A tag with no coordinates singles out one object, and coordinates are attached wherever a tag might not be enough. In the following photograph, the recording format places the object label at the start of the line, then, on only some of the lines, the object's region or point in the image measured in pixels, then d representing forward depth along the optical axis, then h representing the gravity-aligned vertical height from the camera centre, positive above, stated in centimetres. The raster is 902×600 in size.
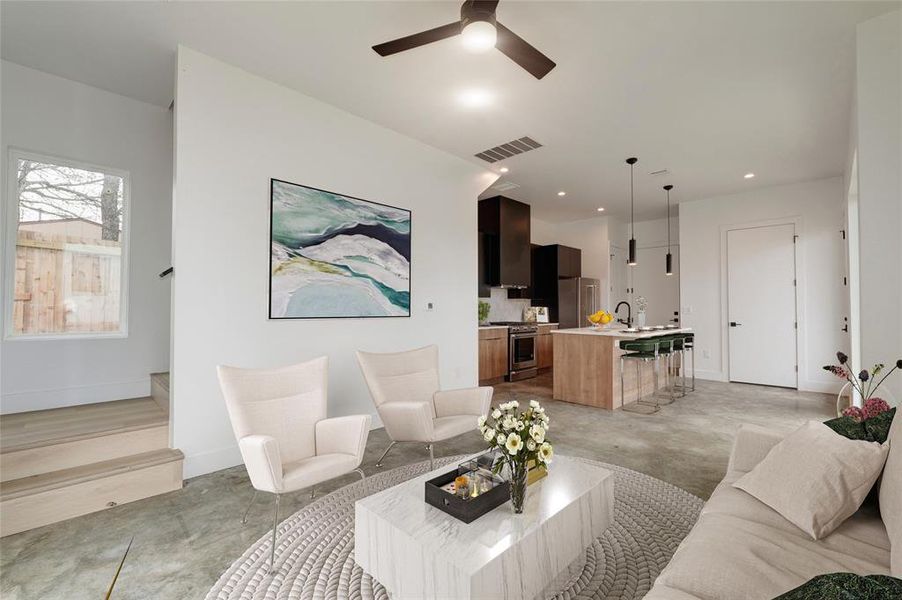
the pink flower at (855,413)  171 -46
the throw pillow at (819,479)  136 -62
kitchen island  470 -73
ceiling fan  207 +143
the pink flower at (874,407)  171 -43
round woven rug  171 -119
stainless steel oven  641 -71
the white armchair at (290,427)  200 -69
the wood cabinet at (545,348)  700 -72
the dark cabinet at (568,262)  760 +89
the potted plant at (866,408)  172 -43
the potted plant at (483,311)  655 -6
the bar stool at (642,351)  459 -51
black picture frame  327 +18
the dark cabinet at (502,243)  641 +104
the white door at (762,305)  591 +4
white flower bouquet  161 -56
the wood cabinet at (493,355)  598 -72
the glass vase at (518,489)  161 -72
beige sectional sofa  109 -75
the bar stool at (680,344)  542 -50
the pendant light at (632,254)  526 +71
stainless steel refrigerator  761 +14
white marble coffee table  130 -83
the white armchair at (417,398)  269 -69
